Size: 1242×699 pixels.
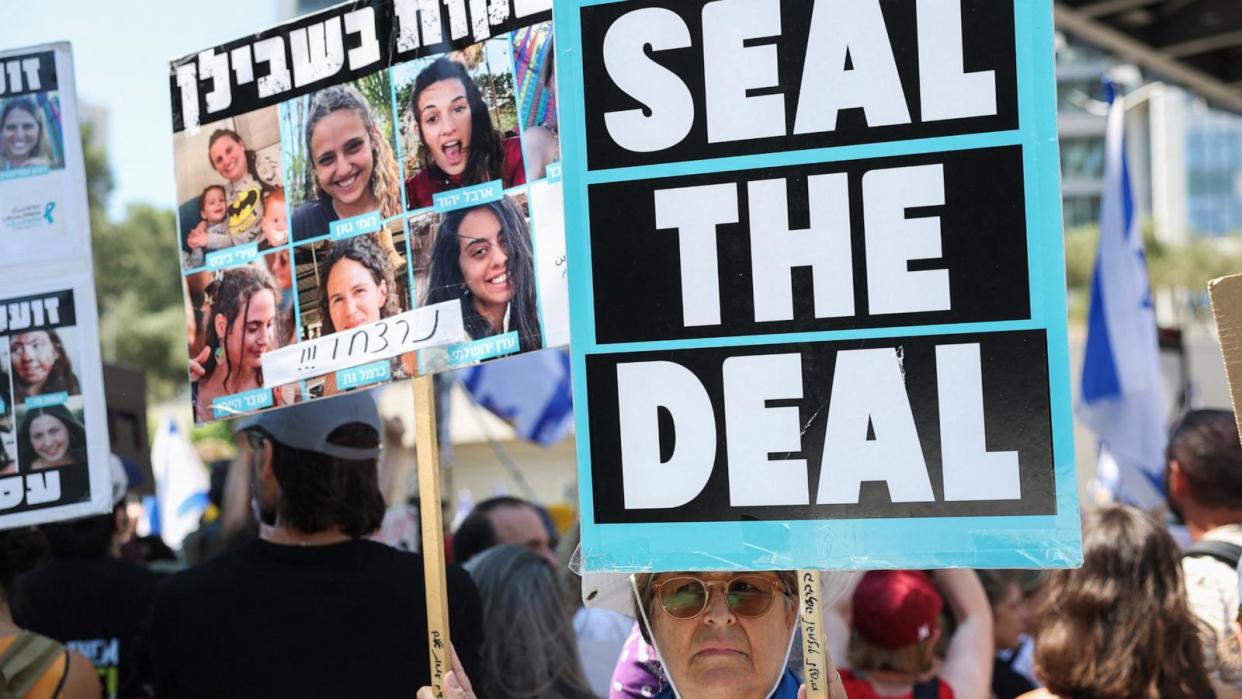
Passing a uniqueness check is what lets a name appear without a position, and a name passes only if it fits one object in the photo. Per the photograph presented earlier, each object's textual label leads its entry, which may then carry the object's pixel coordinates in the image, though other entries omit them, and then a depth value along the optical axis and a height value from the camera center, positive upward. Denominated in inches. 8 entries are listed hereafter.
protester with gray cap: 107.0 -21.9
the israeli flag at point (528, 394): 339.0 -19.7
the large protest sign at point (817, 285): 80.8 +0.8
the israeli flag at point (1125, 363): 228.2 -15.1
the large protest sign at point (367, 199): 100.0 +10.1
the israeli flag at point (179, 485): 351.9 -38.7
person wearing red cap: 133.3 -35.5
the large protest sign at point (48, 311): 124.4 +3.4
